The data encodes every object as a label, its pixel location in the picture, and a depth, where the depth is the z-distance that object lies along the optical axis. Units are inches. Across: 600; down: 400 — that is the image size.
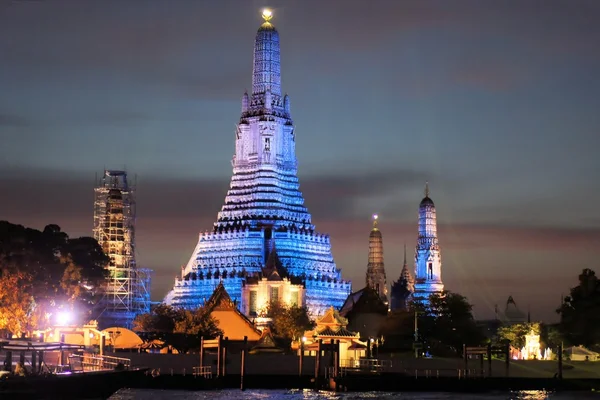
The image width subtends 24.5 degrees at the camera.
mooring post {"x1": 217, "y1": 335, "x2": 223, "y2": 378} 3604.8
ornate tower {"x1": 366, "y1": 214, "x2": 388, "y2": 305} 7327.8
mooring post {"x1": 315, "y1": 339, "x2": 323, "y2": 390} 3540.8
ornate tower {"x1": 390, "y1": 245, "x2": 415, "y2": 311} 7317.9
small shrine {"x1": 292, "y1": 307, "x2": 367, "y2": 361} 4124.0
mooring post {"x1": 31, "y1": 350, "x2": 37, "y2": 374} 2979.8
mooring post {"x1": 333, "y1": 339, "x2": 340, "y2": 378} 3572.6
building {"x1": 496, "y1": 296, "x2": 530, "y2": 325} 6722.4
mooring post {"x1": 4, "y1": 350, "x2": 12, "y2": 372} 2960.1
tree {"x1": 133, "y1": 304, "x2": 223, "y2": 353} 4426.7
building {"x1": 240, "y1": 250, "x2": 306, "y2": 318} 5374.0
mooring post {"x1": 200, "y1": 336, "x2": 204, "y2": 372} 3754.7
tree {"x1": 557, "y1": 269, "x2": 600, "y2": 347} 4517.7
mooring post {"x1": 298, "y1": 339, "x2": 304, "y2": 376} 3730.3
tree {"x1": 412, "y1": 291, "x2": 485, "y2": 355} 4989.2
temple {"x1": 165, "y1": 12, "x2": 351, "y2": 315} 5664.4
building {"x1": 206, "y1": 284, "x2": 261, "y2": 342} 4719.5
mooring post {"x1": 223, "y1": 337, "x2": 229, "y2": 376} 3659.0
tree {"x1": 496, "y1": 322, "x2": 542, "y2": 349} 5483.8
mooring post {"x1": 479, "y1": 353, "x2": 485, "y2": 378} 3844.0
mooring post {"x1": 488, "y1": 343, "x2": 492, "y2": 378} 3789.9
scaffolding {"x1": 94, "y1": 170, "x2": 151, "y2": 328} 5890.8
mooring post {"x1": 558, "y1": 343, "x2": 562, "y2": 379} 3757.4
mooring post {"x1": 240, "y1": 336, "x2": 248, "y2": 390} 3553.2
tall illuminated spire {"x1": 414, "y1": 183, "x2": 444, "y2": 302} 6638.8
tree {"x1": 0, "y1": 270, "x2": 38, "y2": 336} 3988.7
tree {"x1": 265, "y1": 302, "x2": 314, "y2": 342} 4931.1
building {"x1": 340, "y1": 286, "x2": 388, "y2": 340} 5162.4
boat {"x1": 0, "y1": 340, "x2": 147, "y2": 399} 2906.0
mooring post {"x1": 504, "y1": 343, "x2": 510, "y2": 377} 3896.7
